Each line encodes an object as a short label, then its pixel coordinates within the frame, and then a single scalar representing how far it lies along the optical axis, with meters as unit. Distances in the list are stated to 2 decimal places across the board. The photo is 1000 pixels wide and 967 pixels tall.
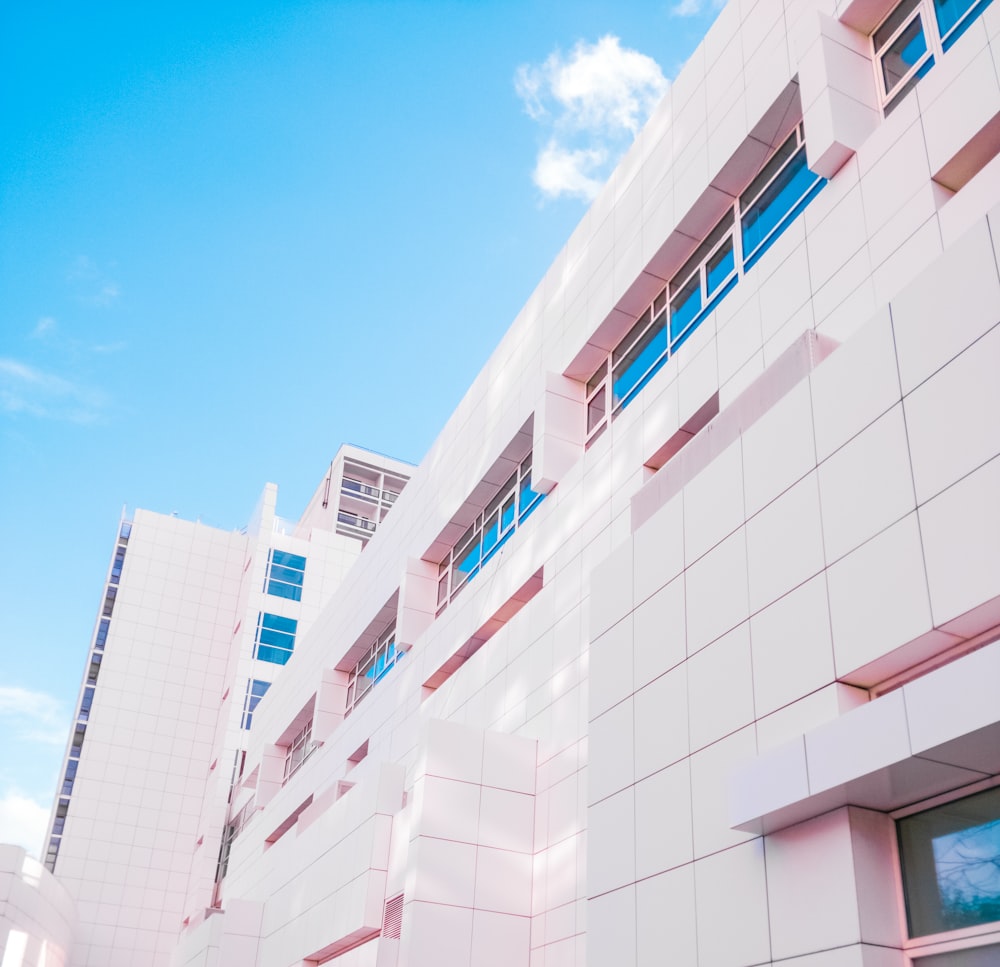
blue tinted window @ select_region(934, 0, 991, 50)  12.67
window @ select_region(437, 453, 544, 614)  23.46
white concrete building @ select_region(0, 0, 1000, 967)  8.23
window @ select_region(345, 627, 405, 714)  30.25
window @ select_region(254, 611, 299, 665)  56.31
